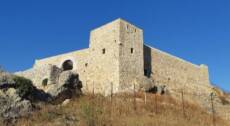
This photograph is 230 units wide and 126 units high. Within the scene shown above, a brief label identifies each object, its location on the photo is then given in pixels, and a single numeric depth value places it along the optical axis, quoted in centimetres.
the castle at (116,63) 2422
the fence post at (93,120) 1067
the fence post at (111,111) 1220
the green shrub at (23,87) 1331
